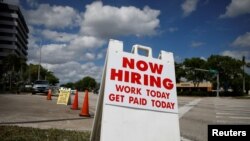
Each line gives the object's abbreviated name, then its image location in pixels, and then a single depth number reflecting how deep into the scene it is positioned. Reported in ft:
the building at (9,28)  213.65
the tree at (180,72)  165.19
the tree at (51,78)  255.61
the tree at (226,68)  154.07
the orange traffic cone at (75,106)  30.95
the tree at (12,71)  109.09
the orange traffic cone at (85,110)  24.23
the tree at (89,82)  336.78
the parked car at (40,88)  74.02
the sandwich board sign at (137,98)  8.17
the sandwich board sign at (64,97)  38.55
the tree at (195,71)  163.24
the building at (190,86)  209.98
